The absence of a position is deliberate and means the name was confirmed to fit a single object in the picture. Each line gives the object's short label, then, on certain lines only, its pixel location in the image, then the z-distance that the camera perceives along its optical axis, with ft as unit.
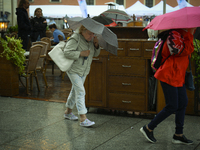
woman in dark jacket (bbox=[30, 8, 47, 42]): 35.32
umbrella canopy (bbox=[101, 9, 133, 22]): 34.24
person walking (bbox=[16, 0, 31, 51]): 30.09
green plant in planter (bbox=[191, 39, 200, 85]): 16.78
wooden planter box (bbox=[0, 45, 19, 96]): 22.40
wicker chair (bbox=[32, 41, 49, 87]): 25.26
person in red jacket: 11.47
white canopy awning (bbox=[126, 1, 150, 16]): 72.95
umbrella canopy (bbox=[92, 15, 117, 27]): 17.62
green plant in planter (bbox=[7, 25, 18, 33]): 46.85
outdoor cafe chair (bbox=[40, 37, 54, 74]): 34.22
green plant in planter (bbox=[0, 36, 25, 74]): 22.06
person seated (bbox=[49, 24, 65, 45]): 37.29
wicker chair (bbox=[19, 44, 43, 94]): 23.16
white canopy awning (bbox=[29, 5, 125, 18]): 77.20
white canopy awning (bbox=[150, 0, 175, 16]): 71.87
